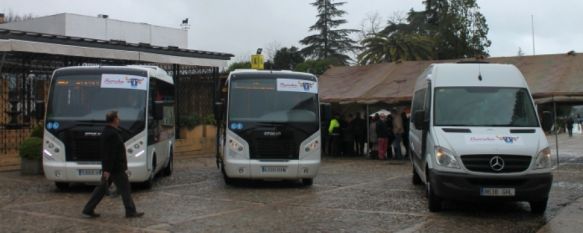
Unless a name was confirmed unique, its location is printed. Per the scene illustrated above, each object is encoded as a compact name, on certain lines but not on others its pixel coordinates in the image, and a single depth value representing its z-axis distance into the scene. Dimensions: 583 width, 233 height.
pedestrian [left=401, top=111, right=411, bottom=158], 21.82
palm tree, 41.84
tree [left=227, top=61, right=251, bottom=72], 47.09
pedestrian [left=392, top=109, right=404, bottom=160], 21.37
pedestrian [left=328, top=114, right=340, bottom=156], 23.34
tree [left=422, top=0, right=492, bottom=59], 37.12
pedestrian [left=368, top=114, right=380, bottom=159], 22.42
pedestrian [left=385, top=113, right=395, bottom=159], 22.16
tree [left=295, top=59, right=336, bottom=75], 46.38
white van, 9.47
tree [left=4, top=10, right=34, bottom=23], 65.59
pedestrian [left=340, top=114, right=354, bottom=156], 23.50
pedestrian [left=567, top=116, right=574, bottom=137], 43.06
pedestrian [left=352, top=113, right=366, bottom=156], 23.23
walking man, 9.69
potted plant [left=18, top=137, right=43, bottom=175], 15.69
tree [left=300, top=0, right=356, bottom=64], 64.44
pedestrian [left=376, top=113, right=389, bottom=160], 21.72
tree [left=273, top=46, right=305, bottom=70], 55.94
